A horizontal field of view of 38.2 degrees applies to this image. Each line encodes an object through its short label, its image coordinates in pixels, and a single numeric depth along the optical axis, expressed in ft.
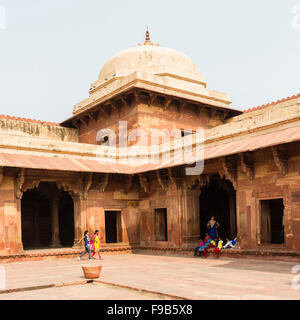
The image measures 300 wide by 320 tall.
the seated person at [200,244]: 44.34
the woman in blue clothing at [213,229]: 45.29
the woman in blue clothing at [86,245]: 44.62
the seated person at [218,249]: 42.39
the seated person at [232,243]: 42.89
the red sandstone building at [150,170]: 40.01
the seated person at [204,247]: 43.75
